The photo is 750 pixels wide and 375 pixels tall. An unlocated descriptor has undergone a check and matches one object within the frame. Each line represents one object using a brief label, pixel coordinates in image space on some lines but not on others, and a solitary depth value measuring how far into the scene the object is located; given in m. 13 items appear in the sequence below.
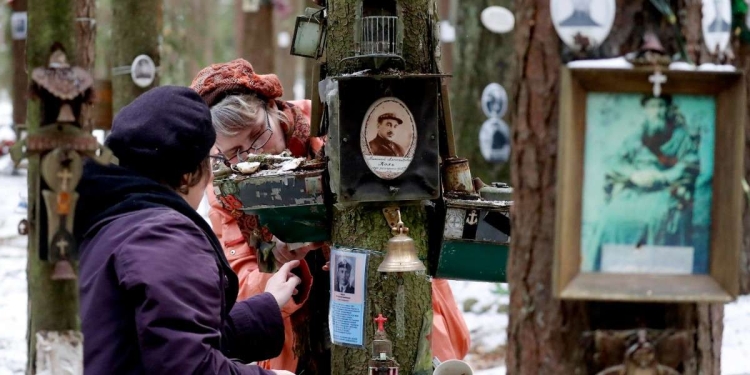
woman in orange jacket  7.66
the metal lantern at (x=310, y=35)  7.25
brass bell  6.56
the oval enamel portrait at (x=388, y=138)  6.74
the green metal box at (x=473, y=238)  7.02
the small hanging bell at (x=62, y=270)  4.65
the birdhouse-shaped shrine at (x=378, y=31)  6.68
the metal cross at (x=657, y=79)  4.25
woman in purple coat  5.42
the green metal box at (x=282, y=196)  7.05
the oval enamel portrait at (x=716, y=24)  4.60
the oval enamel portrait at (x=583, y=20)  4.35
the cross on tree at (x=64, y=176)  4.58
